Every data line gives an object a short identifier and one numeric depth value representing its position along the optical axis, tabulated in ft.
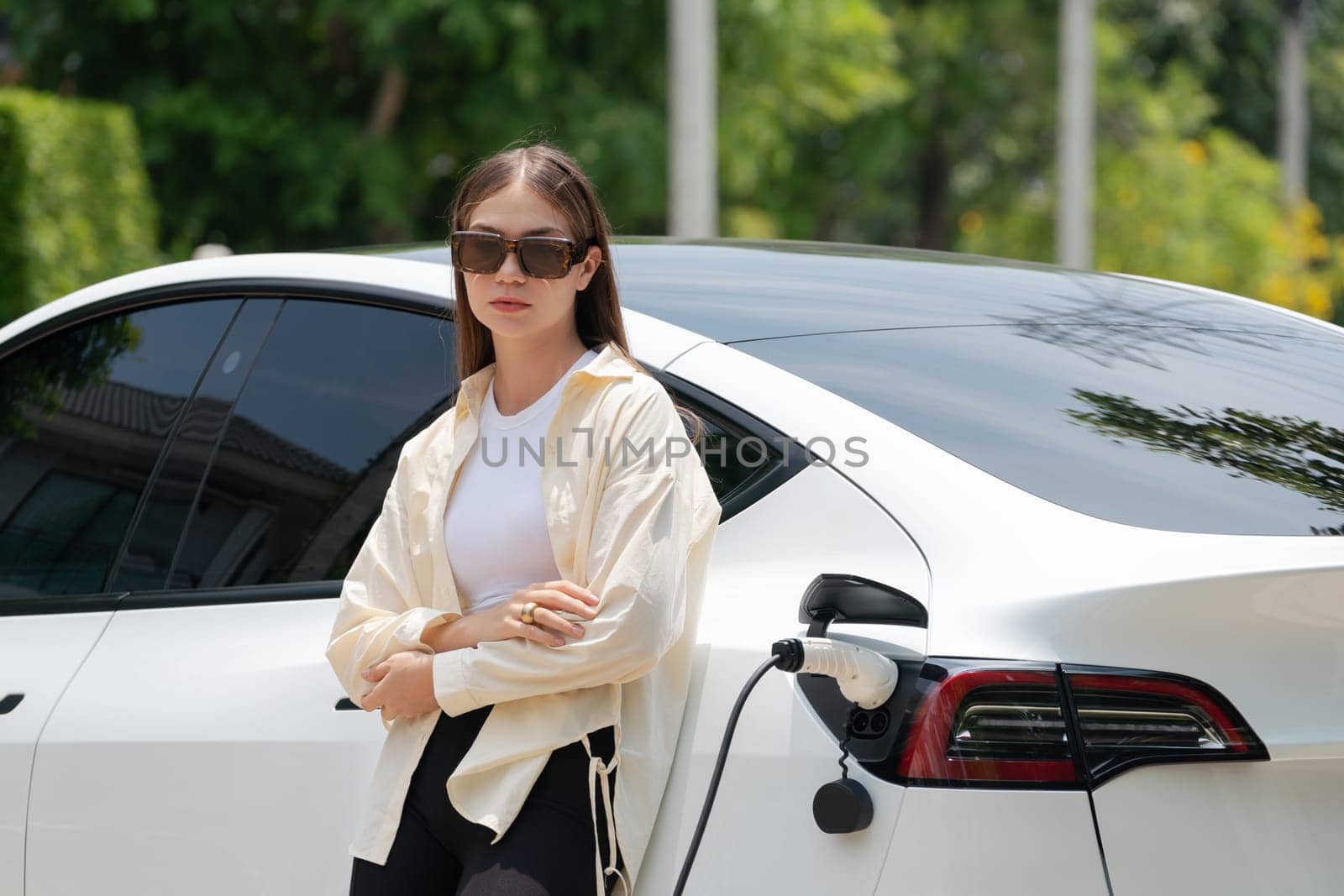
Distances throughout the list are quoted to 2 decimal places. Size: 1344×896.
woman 16.89
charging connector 16.34
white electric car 16.20
